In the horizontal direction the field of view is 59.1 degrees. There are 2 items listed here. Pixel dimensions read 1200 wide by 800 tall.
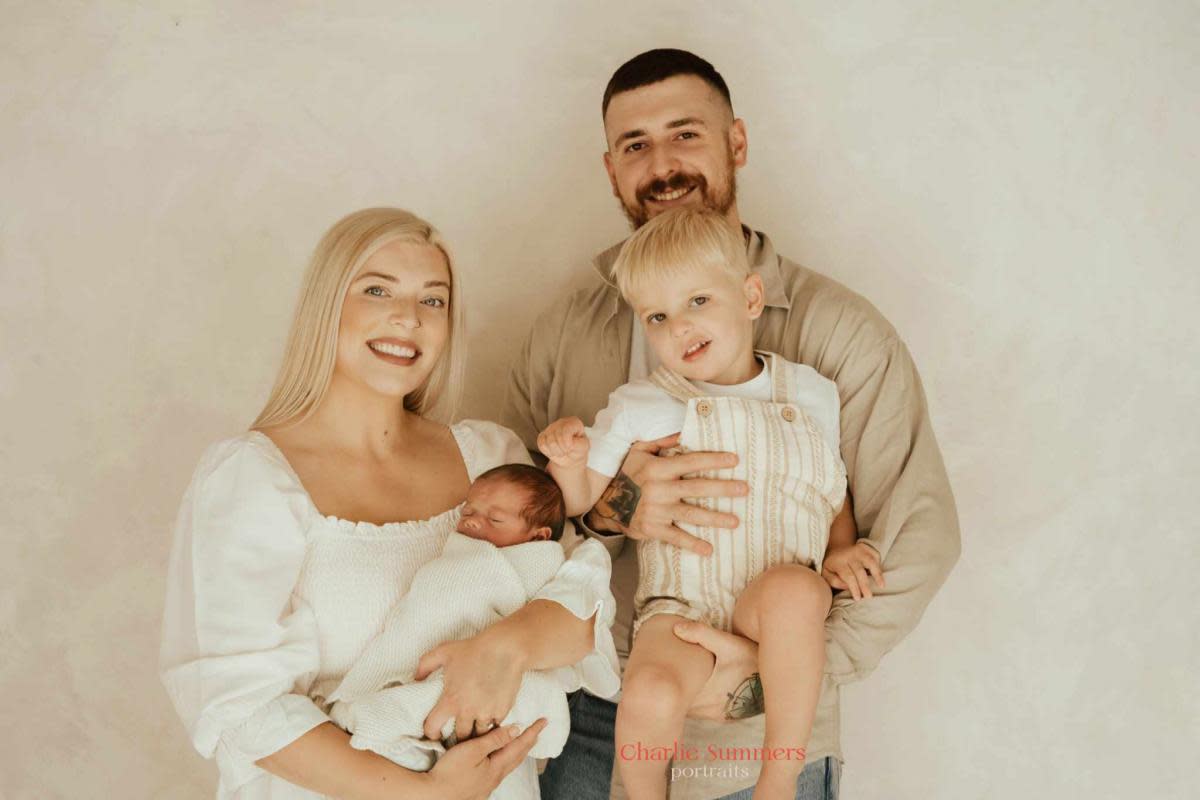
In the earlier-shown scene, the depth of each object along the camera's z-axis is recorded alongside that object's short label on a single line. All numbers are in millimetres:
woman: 1835
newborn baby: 1836
